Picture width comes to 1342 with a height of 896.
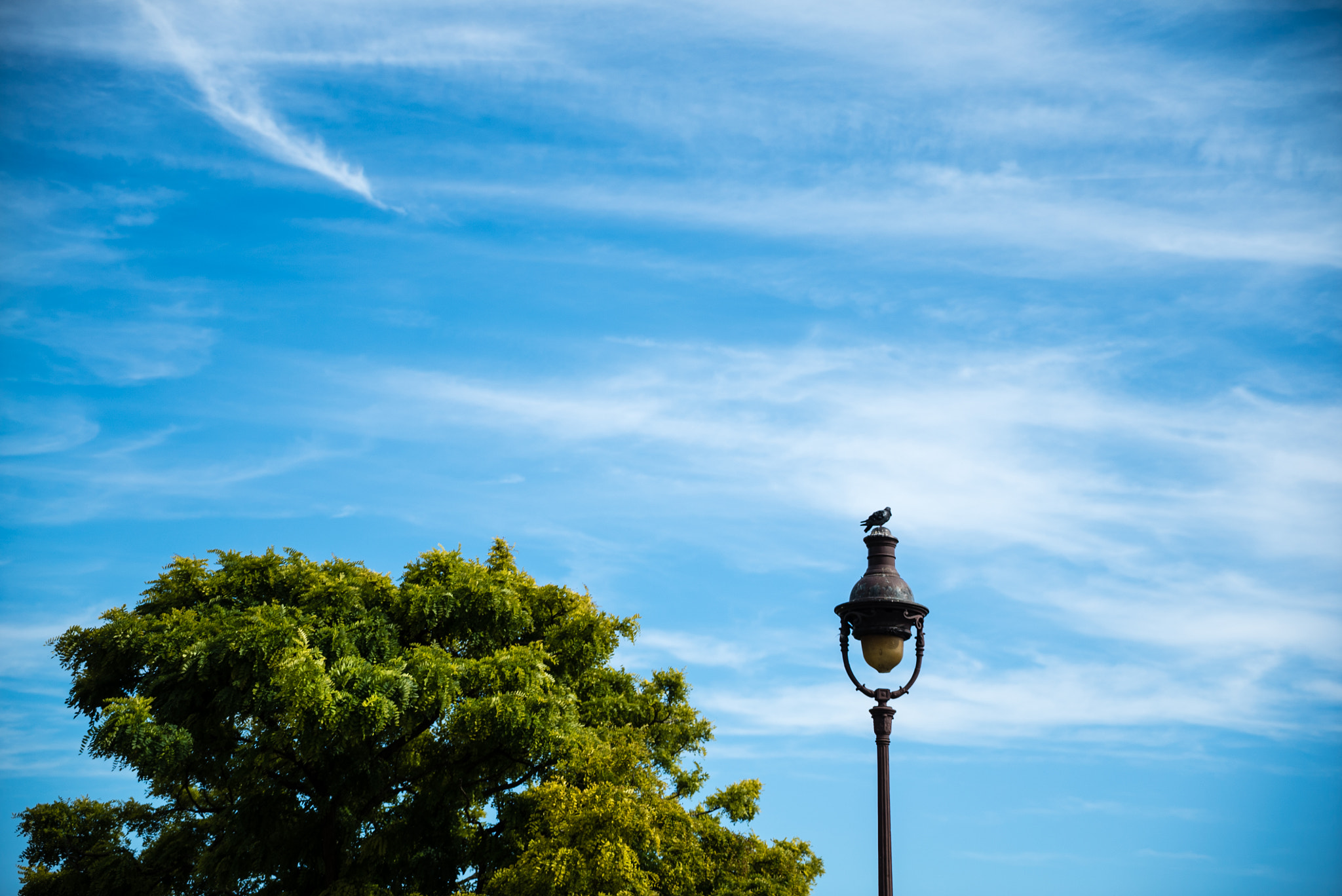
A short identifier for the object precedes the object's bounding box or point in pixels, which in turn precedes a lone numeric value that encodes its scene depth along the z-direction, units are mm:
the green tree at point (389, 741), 23484
